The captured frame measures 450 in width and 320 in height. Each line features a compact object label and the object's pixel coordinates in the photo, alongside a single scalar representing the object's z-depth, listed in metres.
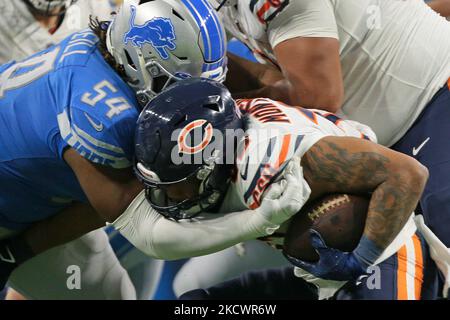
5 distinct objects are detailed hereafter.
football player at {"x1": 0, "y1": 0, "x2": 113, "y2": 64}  6.23
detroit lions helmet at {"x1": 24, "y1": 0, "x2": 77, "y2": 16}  6.24
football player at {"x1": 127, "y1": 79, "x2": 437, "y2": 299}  3.95
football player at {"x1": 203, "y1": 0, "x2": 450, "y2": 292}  4.75
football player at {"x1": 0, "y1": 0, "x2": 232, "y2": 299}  4.27
